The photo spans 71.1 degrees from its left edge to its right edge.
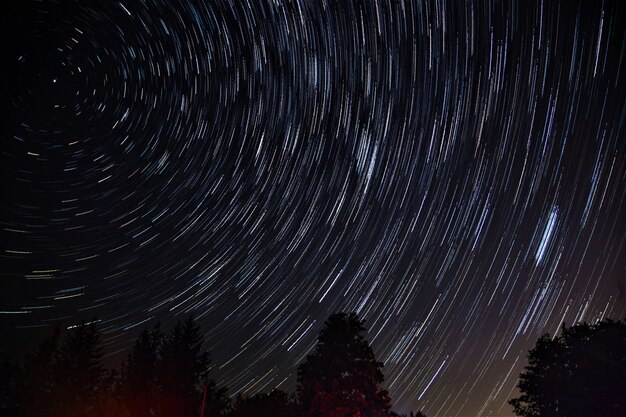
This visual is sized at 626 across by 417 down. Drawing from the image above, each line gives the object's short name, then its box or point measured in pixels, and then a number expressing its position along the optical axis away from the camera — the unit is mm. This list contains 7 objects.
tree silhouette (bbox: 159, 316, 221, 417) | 26953
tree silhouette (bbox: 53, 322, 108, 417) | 28562
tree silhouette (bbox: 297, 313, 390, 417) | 18859
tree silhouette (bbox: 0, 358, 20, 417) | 30344
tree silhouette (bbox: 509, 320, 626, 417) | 20250
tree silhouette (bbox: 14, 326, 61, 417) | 28516
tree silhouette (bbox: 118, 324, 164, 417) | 26844
